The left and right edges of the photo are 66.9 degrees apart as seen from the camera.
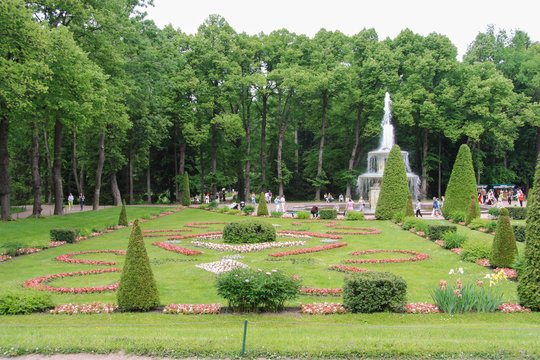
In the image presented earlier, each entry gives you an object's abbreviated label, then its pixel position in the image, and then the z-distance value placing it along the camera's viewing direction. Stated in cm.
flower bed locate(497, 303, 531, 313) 820
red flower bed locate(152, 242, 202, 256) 1515
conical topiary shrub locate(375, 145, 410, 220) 2645
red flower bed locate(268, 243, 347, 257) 1489
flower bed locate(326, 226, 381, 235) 2066
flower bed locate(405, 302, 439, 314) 812
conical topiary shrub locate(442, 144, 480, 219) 2486
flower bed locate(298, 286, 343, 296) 964
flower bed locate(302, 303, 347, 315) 812
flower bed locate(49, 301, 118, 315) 834
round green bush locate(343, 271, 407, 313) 815
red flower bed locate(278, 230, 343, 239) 1955
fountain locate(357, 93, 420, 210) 3144
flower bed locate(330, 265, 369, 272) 1224
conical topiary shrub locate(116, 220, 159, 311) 819
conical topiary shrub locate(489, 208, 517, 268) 1213
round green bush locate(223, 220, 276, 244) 1753
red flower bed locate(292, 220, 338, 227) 2471
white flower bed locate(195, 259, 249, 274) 1224
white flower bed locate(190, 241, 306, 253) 1611
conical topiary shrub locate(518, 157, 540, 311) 835
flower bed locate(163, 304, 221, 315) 816
